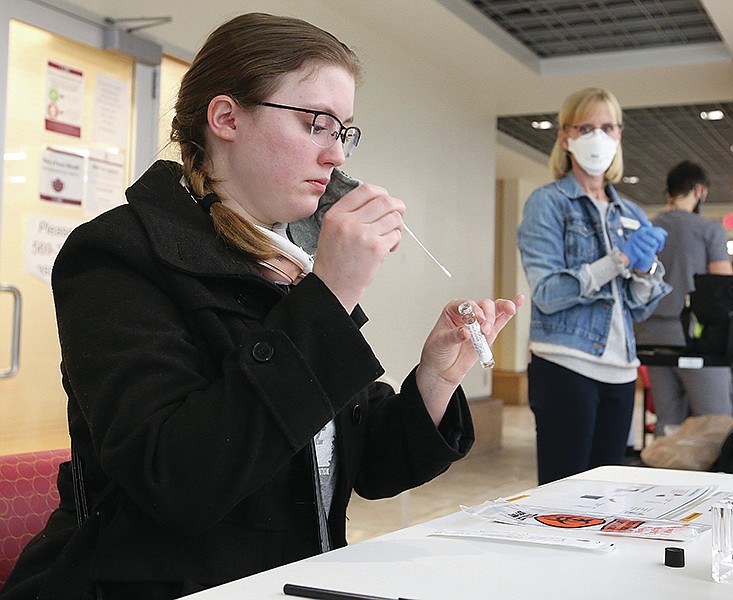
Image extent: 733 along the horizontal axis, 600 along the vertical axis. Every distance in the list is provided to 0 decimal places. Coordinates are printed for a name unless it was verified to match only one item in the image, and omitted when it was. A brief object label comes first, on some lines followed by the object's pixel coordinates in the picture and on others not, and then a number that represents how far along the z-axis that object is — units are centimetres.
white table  79
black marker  75
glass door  353
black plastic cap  89
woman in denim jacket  259
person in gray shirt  445
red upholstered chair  116
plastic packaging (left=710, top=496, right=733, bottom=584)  85
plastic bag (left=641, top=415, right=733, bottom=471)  333
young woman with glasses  96
